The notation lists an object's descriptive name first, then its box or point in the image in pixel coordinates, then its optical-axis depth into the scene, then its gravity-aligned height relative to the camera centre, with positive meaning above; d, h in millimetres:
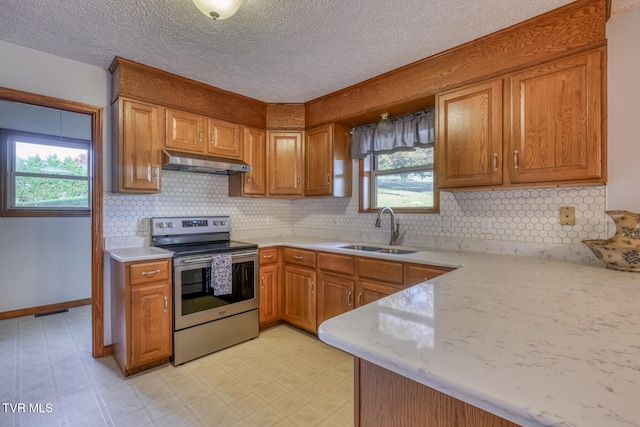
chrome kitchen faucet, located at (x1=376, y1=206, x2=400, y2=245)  2846 -127
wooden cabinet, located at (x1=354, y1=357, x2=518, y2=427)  704 -501
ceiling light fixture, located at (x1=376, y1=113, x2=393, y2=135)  2807 +826
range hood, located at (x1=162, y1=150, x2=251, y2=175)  2558 +440
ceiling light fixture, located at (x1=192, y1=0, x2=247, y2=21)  1532 +1063
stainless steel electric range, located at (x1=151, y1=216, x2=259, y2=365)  2426 -659
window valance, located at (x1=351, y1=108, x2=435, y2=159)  2672 +739
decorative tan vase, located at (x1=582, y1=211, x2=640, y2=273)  1539 -178
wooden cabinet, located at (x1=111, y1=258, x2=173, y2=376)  2213 -774
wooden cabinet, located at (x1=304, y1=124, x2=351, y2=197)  3172 +543
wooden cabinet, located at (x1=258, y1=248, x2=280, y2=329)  3004 -757
